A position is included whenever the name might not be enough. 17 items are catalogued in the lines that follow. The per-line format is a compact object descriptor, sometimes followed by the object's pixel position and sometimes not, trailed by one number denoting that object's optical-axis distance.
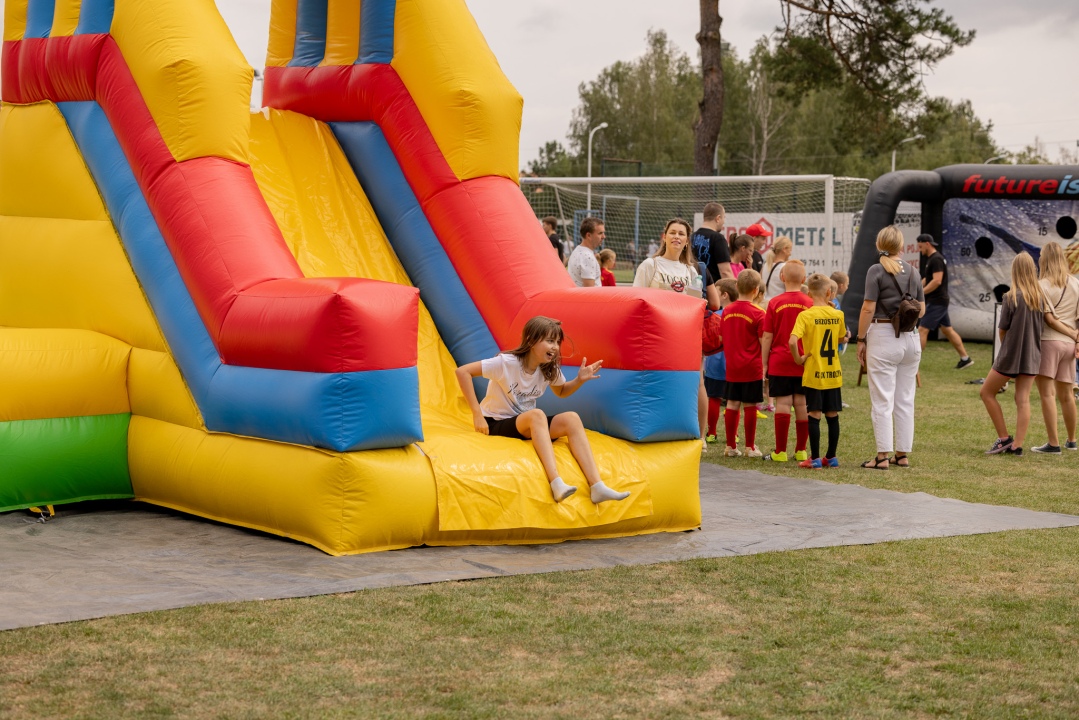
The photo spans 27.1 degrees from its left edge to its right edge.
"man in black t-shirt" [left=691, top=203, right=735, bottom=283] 15.75
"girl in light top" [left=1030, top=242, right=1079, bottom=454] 15.07
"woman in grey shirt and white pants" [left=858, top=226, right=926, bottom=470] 13.77
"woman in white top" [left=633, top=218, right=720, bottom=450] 14.03
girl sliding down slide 9.93
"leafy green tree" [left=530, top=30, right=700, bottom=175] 106.75
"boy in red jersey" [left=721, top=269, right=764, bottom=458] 14.63
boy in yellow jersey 13.51
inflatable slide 9.40
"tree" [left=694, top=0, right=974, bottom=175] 36.23
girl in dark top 14.92
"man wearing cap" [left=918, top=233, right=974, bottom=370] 24.39
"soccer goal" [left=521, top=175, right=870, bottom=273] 31.24
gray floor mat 8.06
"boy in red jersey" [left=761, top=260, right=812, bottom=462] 13.89
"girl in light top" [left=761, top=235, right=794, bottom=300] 17.81
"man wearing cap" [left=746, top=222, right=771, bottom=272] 19.19
